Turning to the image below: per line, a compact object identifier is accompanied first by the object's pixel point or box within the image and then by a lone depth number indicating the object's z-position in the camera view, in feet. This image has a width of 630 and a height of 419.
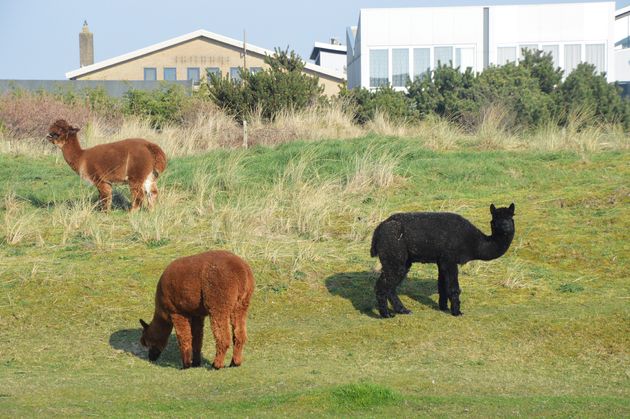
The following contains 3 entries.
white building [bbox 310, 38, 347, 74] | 249.55
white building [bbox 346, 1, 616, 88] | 181.37
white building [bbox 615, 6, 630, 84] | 190.29
